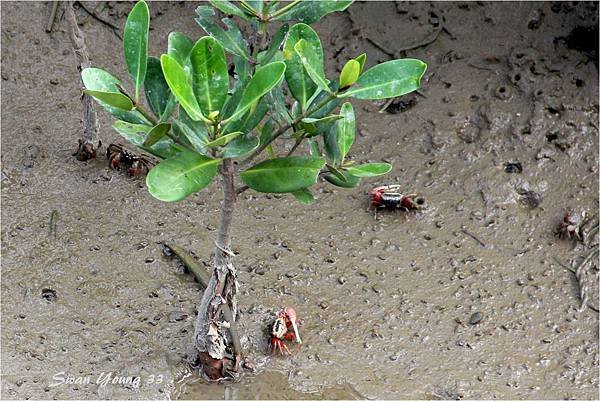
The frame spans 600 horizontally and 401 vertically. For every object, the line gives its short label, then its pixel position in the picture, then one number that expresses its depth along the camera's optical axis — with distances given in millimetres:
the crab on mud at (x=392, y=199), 6547
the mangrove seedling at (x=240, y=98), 3916
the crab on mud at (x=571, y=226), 6504
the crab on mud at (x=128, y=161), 6668
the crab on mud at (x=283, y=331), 5437
